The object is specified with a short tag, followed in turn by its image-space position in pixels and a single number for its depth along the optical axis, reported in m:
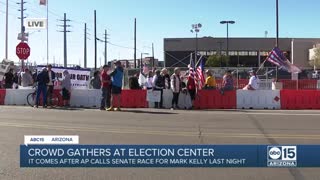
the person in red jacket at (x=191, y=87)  16.78
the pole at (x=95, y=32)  55.53
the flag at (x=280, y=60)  21.16
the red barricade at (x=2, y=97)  18.37
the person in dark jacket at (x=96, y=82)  18.11
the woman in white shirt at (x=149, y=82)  17.82
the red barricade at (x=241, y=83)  27.81
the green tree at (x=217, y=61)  76.60
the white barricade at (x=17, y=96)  18.11
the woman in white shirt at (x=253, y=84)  17.61
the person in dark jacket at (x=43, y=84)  16.71
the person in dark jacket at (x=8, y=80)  20.55
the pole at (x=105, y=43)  75.82
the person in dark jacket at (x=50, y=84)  17.09
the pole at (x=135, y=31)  63.18
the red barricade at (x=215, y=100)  17.16
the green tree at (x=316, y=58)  63.82
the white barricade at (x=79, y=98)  17.69
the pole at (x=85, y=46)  58.23
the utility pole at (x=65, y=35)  53.85
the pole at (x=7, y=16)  43.29
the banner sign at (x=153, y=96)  17.03
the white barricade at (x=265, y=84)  26.65
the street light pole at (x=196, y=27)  70.08
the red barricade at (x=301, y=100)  17.13
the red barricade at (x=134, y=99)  17.26
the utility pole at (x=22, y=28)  23.72
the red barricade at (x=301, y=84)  27.52
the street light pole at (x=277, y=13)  26.88
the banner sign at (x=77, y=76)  18.77
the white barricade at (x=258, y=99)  17.24
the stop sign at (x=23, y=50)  21.29
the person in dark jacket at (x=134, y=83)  18.29
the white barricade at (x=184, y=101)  16.91
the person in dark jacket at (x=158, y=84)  17.03
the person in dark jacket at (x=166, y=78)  17.34
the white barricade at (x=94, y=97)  17.60
